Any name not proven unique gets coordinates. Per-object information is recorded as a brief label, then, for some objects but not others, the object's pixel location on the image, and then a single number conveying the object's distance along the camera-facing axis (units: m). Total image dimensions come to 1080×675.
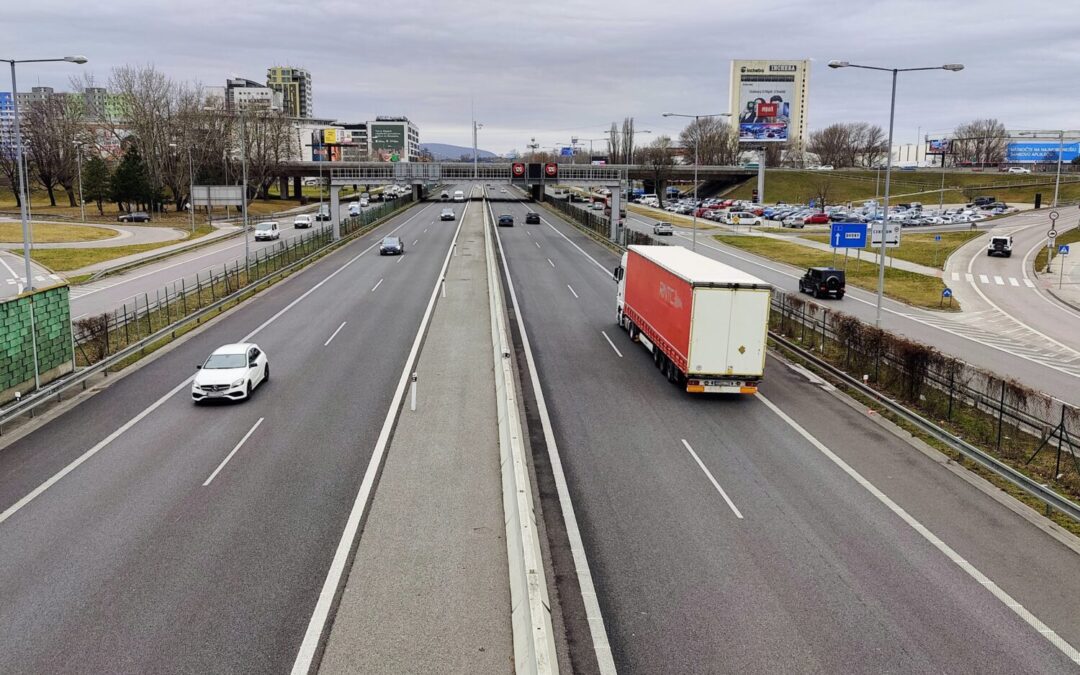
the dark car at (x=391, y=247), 59.00
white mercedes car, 21.89
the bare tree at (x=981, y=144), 174.50
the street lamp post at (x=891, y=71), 25.72
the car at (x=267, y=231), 71.88
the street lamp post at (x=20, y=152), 26.36
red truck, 22.30
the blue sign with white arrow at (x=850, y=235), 49.44
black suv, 43.69
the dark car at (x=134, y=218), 90.19
